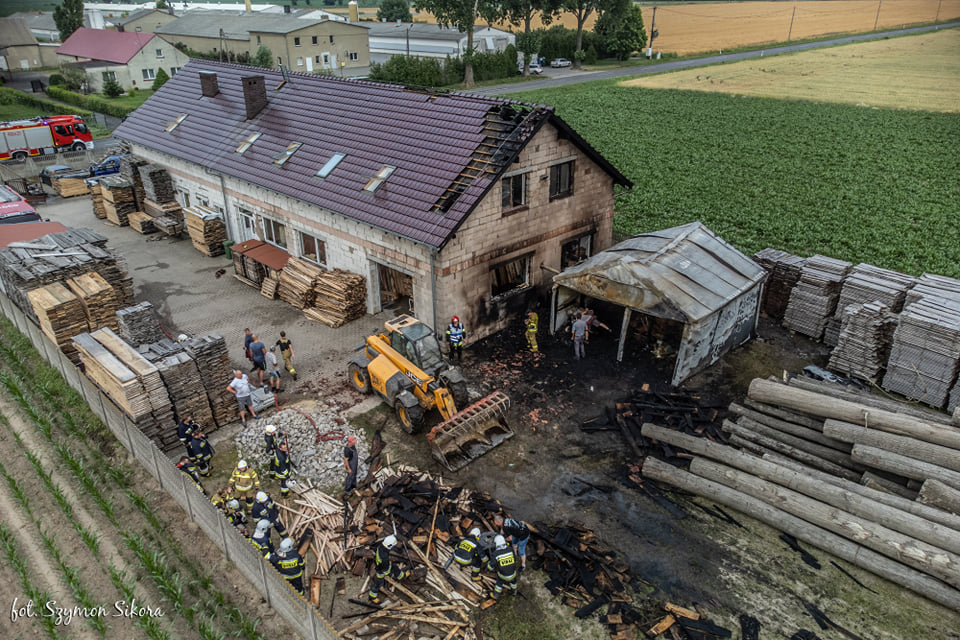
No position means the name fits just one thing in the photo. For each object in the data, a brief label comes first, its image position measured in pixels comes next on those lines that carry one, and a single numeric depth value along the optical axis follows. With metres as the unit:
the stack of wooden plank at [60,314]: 18.50
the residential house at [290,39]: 71.12
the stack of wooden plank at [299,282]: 22.38
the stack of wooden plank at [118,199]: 30.44
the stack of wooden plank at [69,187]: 35.66
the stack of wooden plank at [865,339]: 17.64
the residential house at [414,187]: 19.34
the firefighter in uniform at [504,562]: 11.38
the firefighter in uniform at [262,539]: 11.65
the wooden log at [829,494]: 11.87
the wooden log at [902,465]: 12.73
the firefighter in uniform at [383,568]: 11.52
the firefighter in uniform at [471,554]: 11.95
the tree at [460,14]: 71.69
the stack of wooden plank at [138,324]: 18.11
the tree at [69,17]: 83.50
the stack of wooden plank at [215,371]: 16.11
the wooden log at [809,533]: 11.57
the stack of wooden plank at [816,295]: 19.80
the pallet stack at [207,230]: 27.14
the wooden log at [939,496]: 12.27
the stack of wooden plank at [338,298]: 21.44
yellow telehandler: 15.39
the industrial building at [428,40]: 83.00
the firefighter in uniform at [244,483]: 13.73
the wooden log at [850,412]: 13.48
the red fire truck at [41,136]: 40.38
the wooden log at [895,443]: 13.05
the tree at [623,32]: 87.69
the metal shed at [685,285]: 17.62
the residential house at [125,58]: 64.88
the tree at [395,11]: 123.69
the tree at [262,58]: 67.76
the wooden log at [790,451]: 14.03
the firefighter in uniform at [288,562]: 11.30
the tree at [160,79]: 59.38
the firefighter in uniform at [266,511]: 12.34
